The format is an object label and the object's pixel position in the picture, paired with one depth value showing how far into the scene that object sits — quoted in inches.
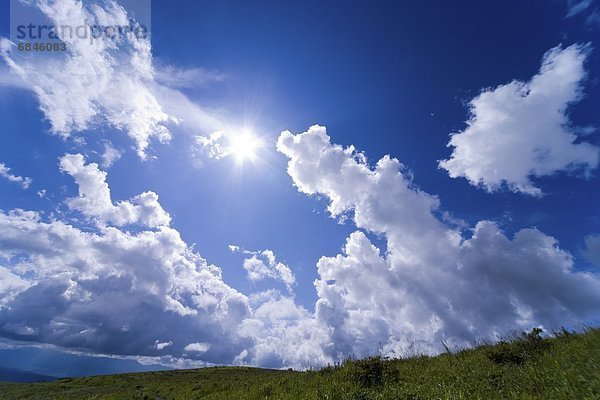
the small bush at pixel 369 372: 489.4
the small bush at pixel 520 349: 455.4
